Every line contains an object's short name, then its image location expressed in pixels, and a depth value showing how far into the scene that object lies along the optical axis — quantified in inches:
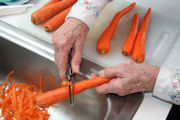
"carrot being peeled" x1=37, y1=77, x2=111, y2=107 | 29.6
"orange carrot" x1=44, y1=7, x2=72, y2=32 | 39.3
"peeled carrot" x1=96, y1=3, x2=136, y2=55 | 37.8
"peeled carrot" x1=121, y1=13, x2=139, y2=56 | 37.7
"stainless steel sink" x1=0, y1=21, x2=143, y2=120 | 33.5
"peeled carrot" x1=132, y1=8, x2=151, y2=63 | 36.7
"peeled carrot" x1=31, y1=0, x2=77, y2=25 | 40.3
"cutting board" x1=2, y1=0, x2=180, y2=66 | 38.2
